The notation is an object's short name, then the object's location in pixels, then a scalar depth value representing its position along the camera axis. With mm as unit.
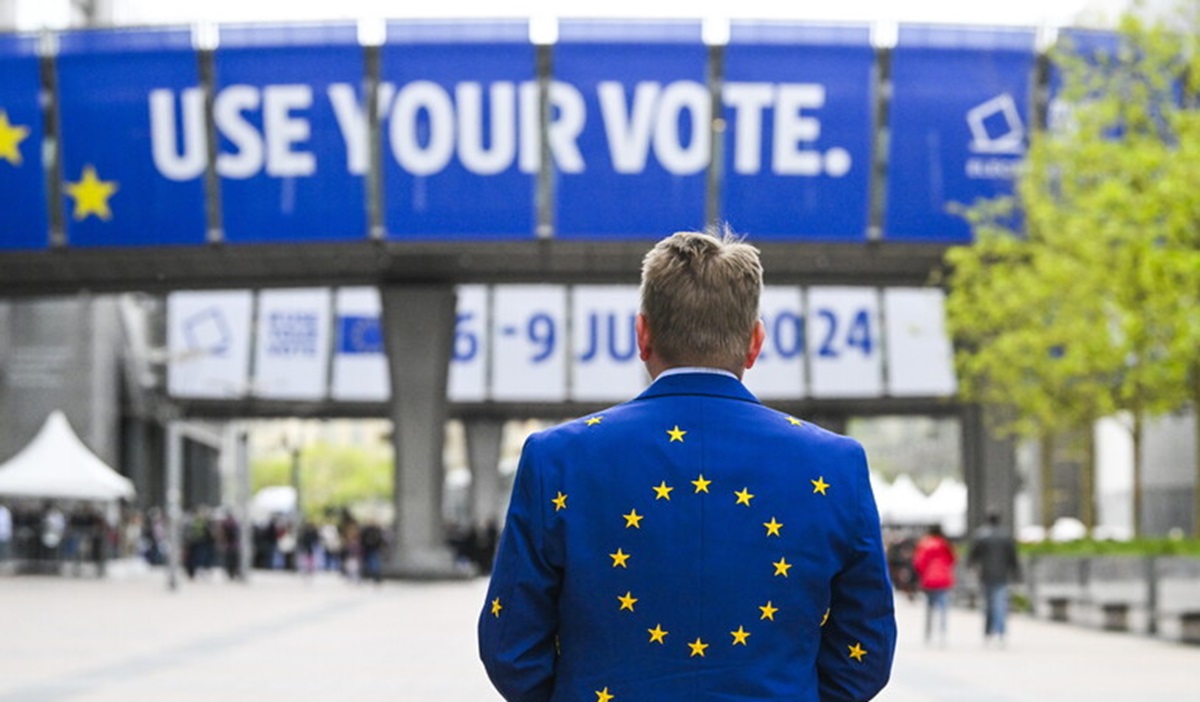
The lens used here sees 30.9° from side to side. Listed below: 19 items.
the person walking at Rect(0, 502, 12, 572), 47812
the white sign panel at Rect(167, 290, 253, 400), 61062
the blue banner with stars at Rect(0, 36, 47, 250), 37906
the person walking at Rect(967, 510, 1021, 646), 24734
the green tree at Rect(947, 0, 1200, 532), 28094
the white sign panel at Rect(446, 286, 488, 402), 60188
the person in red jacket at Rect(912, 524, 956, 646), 25516
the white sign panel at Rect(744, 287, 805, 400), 59406
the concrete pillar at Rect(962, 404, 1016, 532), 44500
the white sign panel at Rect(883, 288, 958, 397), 59031
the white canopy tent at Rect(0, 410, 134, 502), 44656
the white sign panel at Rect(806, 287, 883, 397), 59469
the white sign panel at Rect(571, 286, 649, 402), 59438
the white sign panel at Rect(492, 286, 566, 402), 60219
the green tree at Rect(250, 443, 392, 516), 150000
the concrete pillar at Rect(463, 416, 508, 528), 71812
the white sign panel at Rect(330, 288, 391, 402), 61094
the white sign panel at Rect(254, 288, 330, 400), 61375
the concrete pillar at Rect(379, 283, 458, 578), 43156
